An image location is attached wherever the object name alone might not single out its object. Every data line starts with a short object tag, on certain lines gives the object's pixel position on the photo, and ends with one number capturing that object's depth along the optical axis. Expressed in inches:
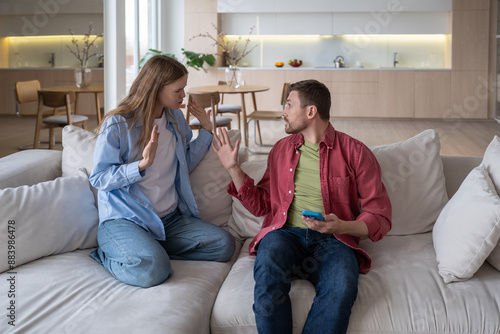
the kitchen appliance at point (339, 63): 369.4
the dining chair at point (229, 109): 262.2
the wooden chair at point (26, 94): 168.2
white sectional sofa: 70.2
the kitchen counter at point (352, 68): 352.1
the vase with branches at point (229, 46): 370.0
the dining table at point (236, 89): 248.8
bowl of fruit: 370.3
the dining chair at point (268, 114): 250.8
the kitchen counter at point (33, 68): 164.7
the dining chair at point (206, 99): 224.5
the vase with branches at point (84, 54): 207.9
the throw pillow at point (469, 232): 75.0
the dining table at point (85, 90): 192.3
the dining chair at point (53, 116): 184.1
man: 71.2
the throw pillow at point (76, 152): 98.1
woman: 84.0
